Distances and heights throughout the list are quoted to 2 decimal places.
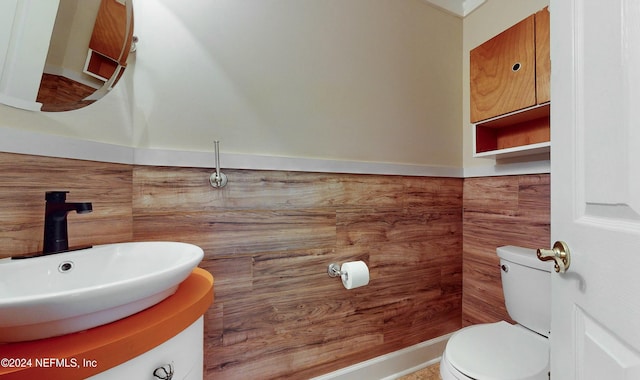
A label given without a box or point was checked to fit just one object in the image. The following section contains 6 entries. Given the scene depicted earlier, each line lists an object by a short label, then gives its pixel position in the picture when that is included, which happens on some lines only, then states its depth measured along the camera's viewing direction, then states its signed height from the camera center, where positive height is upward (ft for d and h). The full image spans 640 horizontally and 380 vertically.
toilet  3.09 -2.09
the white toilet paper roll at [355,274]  4.07 -1.30
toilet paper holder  4.37 -1.32
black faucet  2.43 -0.26
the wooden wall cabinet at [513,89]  3.96 +1.71
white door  1.37 +0.04
